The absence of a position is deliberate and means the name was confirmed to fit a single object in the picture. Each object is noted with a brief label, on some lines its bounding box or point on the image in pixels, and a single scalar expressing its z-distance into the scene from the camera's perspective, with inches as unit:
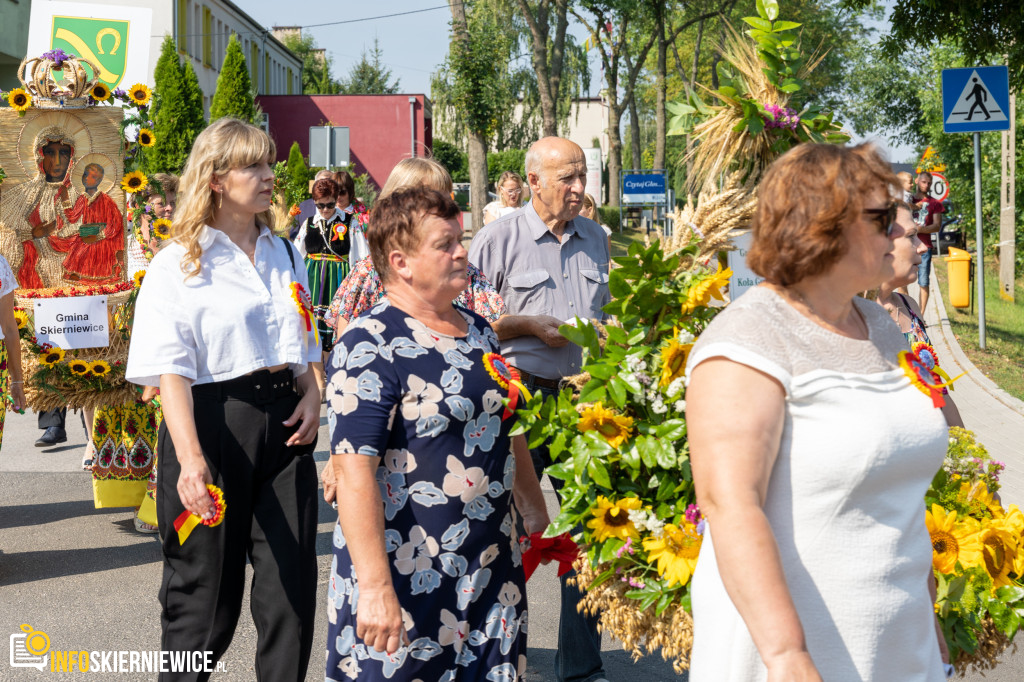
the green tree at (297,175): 1081.3
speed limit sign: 588.2
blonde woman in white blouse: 126.1
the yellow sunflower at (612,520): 105.2
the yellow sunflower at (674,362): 106.1
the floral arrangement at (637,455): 103.0
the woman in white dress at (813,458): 71.0
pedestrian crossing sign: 400.8
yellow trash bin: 565.9
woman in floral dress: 96.1
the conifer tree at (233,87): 1369.3
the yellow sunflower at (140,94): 231.6
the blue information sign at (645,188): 819.4
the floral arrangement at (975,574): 101.9
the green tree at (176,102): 1080.2
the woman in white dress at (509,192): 408.5
